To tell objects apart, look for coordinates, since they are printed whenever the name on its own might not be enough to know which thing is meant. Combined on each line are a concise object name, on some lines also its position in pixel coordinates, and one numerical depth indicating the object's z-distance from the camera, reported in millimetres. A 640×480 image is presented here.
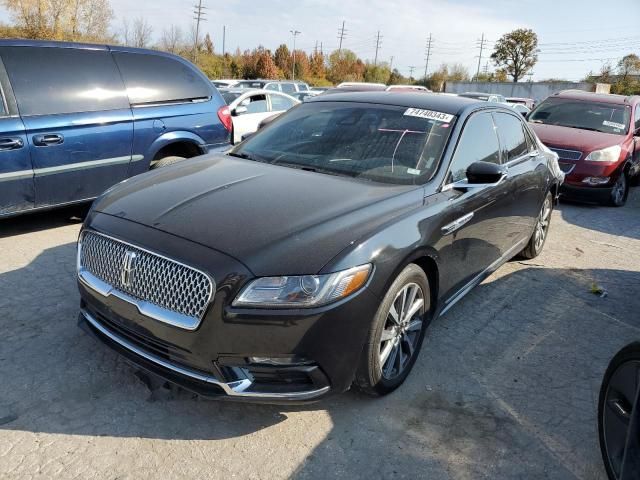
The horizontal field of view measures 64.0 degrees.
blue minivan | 4734
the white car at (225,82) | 20619
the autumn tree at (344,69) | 66000
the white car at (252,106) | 10195
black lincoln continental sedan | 2338
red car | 8219
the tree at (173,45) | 50706
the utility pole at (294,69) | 57984
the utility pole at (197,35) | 48938
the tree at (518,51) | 64500
